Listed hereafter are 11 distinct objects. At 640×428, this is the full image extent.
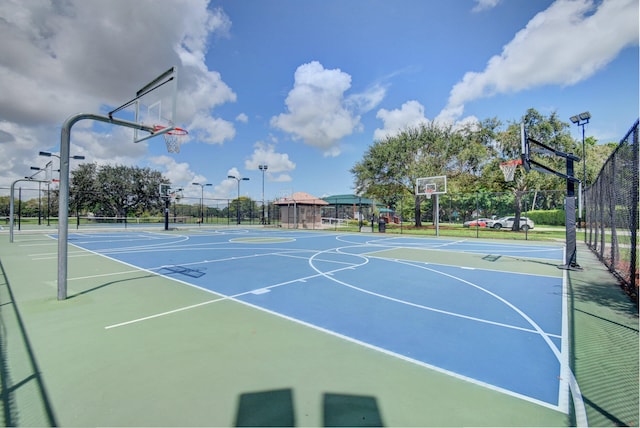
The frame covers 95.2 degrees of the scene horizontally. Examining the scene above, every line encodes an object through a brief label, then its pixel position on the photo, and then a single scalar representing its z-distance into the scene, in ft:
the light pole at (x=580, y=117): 54.60
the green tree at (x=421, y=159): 93.74
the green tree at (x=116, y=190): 131.03
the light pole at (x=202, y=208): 124.06
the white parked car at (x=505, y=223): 97.77
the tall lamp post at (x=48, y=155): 53.24
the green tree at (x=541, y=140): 80.28
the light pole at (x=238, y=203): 116.58
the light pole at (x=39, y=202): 93.69
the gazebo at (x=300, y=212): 108.27
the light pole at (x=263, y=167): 120.16
